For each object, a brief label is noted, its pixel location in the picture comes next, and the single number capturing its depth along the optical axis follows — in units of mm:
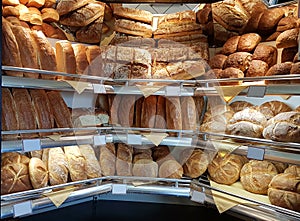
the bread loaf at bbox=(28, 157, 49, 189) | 1373
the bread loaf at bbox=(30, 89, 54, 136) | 1460
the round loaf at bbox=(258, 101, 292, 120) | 1521
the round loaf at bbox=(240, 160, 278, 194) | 1436
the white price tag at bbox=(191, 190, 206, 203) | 1546
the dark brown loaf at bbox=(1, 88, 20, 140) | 1321
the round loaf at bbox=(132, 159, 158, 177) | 1679
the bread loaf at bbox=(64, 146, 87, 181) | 1549
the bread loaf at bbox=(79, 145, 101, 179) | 1613
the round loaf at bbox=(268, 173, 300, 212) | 1254
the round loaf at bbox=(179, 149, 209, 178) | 1665
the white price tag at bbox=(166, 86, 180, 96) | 1609
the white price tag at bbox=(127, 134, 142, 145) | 1627
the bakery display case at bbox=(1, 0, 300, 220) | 1330
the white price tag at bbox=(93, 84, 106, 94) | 1586
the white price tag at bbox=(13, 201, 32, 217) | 1249
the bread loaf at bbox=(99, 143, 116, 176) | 1683
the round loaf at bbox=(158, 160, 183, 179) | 1669
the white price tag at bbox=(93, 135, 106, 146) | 1578
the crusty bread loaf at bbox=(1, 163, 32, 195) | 1283
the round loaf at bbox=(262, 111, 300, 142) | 1236
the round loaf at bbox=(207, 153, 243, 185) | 1570
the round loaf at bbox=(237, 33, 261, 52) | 1543
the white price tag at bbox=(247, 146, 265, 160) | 1305
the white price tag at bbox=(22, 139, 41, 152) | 1269
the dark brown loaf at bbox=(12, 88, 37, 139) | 1388
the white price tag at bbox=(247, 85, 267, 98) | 1307
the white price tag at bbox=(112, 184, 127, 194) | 1632
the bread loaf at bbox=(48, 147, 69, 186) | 1462
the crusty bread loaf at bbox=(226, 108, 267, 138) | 1399
